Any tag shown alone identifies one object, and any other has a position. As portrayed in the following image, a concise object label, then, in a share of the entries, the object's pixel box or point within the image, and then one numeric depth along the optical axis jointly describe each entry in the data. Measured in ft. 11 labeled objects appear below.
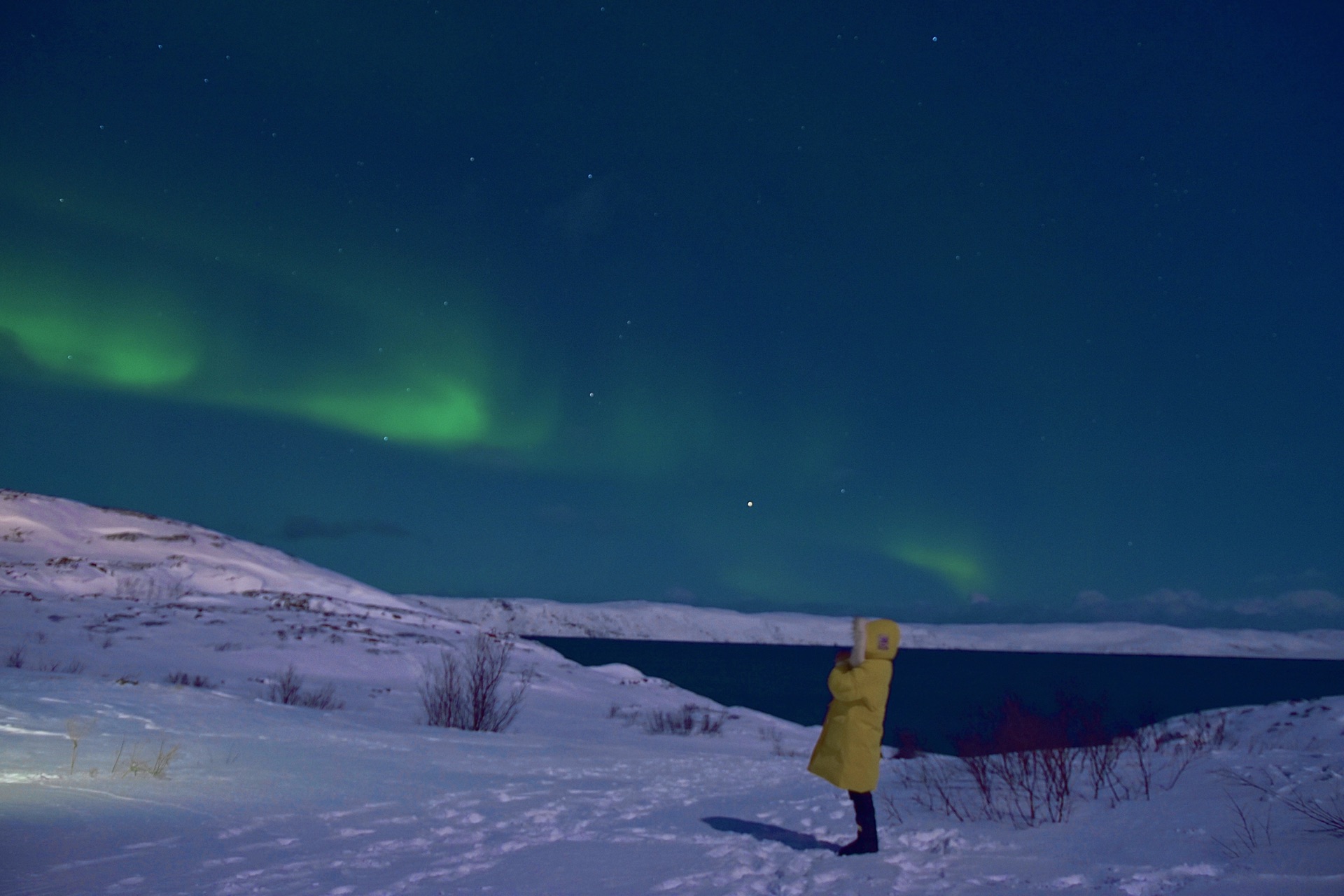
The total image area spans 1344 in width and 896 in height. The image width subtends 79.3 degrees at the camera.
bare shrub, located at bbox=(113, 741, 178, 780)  26.05
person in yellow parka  20.20
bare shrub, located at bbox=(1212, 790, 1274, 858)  18.61
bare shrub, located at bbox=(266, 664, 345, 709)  66.28
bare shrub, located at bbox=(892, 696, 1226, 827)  27.14
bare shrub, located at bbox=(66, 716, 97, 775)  25.88
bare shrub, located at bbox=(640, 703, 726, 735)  81.30
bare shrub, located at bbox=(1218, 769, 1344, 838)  19.36
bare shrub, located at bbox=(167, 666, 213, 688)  66.92
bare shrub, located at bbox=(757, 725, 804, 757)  69.88
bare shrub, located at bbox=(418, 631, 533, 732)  62.03
